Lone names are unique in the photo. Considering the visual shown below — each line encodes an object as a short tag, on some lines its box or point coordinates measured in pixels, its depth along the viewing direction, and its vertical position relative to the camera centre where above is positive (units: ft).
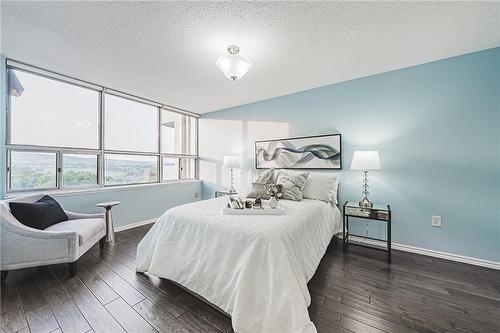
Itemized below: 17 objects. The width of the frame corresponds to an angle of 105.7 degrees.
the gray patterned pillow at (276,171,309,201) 8.38 -0.80
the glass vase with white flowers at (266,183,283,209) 6.82 -1.07
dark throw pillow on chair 6.36 -1.69
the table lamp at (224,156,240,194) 12.52 +0.28
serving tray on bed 6.12 -1.46
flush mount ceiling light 6.26 +3.43
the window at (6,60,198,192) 8.30 +1.67
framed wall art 9.88 +0.80
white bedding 4.00 -2.45
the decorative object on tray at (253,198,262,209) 6.63 -1.34
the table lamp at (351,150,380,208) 7.77 +0.20
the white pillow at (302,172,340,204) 8.57 -0.95
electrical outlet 7.74 -2.21
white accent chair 5.74 -2.53
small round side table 9.04 -2.71
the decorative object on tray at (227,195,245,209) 6.45 -1.32
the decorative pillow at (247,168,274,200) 8.99 -0.92
